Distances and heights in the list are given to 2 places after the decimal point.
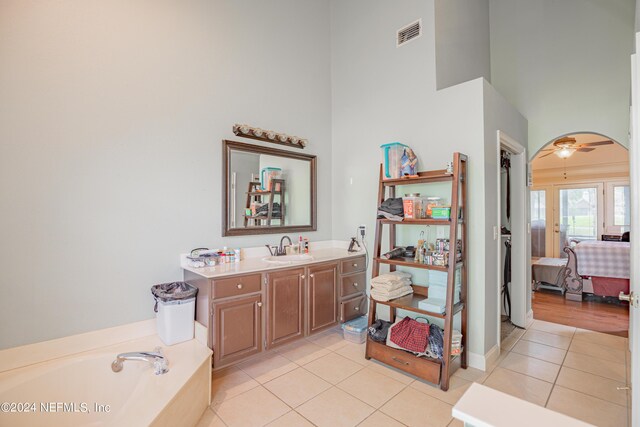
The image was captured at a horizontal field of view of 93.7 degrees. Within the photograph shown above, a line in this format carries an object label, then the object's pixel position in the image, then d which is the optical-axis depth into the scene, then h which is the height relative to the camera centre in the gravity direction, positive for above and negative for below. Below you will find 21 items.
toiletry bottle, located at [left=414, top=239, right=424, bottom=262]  2.75 -0.33
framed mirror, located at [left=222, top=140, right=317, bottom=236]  3.11 +0.30
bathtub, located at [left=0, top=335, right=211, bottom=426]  1.69 -1.07
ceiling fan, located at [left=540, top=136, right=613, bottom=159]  5.04 +1.26
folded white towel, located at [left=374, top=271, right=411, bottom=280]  2.88 -0.58
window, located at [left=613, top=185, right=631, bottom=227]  6.98 +0.25
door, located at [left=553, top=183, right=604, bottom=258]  7.33 +0.05
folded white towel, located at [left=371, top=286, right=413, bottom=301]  2.79 -0.74
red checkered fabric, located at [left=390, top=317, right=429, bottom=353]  2.51 -1.03
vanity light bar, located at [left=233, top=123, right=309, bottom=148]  3.14 +0.91
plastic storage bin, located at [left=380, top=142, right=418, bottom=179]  2.86 +0.55
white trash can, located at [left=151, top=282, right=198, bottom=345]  2.38 -0.77
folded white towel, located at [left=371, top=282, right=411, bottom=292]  2.79 -0.67
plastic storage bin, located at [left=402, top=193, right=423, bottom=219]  2.73 +0.09
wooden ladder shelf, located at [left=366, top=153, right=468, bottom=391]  2.40 -0.66
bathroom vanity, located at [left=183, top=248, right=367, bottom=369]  2.43 -0.79
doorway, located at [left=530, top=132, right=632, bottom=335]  4.60 +0.09
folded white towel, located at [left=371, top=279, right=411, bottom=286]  2.81 -0.63
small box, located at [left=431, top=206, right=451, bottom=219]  2.55 +0.04
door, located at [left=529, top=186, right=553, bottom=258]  7.96 -0.13
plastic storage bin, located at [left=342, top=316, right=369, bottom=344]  3.21 -1.24
